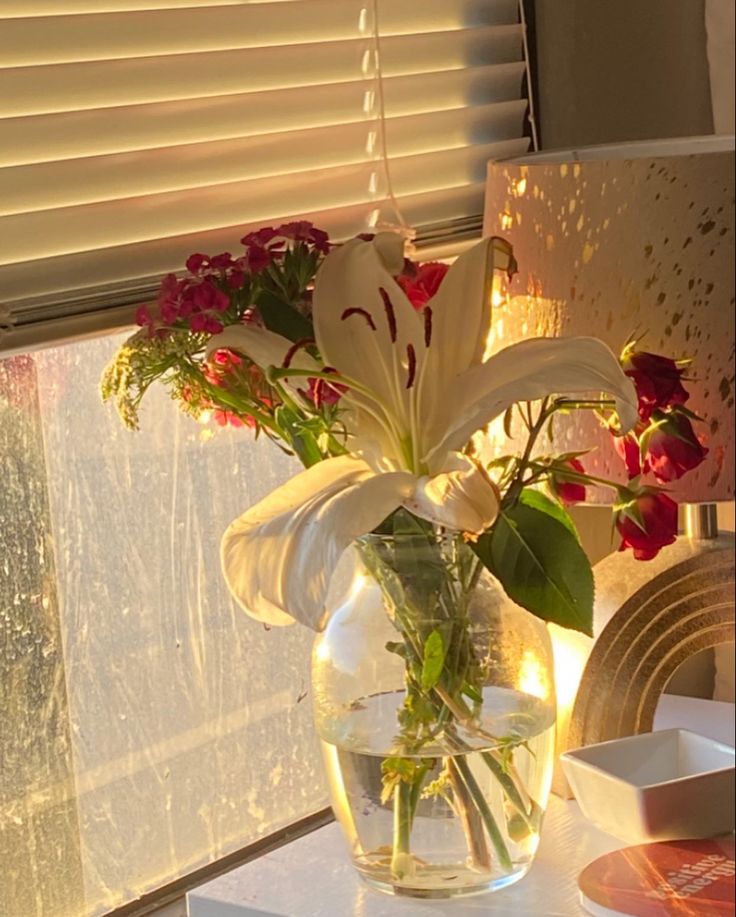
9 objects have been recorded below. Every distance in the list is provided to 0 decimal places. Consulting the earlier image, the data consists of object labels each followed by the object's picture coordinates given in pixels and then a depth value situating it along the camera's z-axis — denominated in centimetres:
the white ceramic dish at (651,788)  111
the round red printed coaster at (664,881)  101
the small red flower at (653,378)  103
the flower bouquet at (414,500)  96
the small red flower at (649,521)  103
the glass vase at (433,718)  100
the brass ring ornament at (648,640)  122
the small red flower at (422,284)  106
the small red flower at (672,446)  104
